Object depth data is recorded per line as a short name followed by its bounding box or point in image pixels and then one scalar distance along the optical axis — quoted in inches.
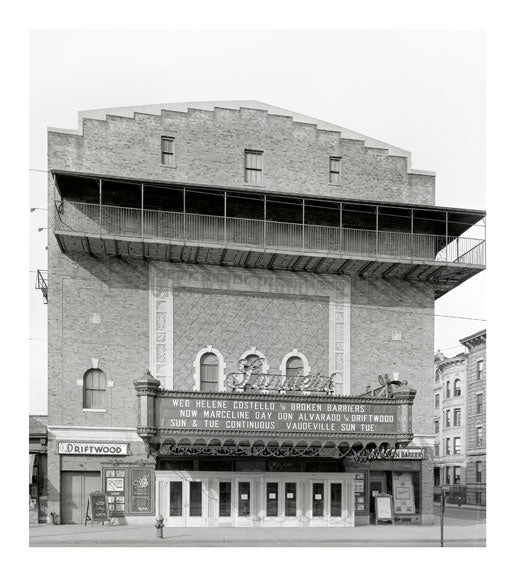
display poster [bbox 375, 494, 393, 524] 1182.9
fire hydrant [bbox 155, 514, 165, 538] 932.0
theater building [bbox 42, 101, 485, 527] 1086.4
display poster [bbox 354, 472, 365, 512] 1200.8
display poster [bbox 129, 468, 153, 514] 1123.9
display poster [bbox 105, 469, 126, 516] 1114.8
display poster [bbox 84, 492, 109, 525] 1090.1
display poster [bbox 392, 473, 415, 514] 1212.5
